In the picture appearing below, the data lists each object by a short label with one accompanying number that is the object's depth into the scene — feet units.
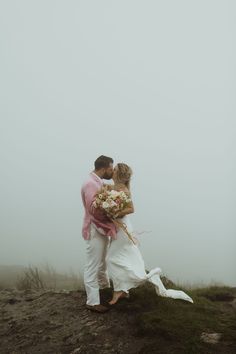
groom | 26.09
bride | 25.94
